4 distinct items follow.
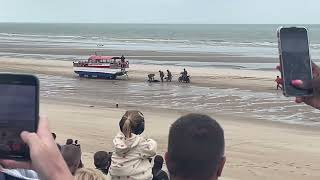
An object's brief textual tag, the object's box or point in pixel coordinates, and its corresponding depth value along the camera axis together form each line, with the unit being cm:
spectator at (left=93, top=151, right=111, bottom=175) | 579
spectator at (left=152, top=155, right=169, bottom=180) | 557
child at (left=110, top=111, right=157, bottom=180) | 507
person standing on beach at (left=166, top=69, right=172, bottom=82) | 3291
